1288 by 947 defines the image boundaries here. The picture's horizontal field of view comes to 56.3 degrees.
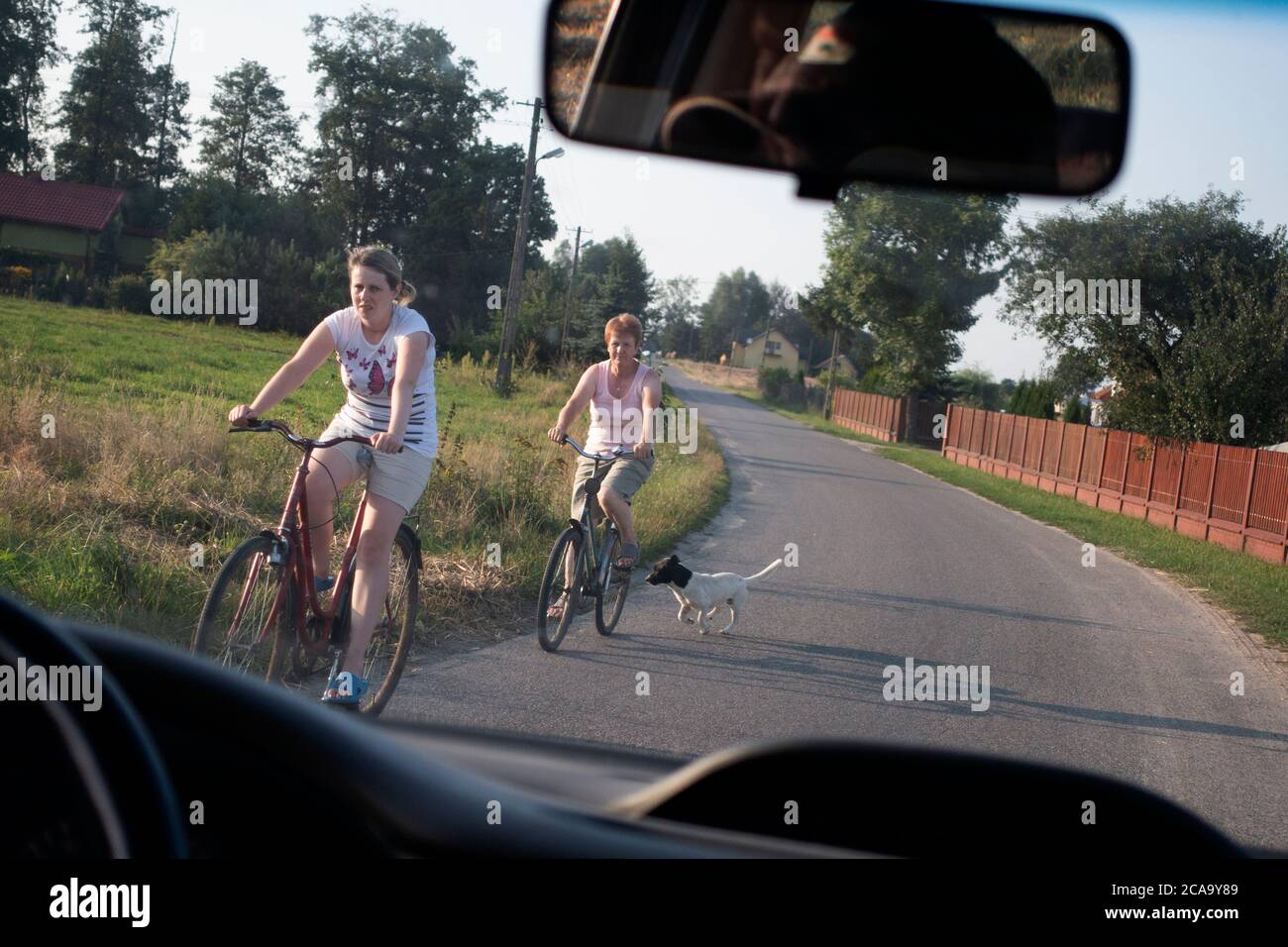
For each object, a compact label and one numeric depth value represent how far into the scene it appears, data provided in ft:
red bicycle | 15.76
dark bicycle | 23.77
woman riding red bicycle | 16.76
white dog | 26.25
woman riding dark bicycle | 25.17
